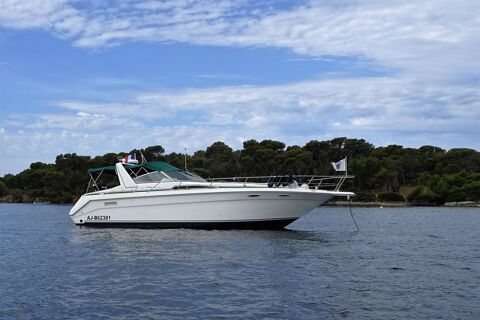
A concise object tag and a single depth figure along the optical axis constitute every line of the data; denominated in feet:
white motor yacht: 86.12
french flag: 105.09
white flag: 83.52
